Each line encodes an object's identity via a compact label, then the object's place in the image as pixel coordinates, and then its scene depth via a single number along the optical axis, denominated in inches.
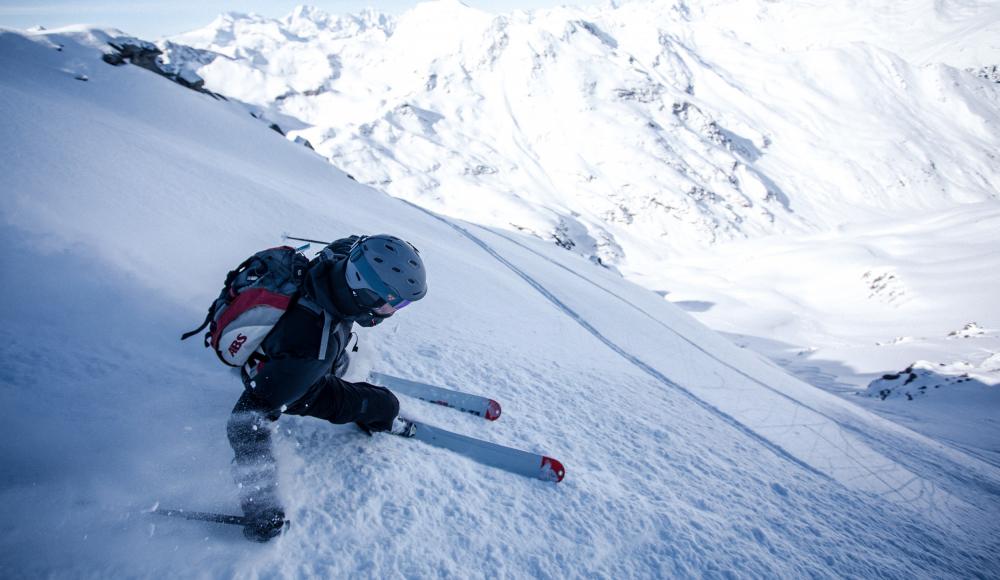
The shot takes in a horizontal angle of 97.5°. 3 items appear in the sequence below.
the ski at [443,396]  166.4
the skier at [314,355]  100.0
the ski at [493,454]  140.6
